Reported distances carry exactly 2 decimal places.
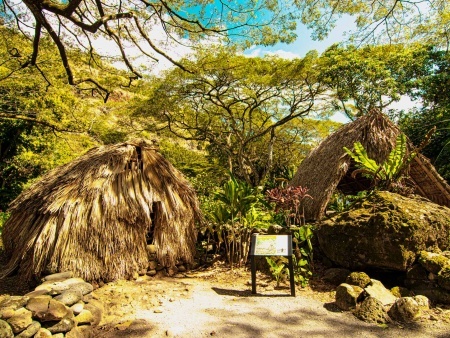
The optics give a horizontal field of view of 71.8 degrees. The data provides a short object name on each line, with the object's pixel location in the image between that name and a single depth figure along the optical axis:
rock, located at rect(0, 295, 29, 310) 3.18
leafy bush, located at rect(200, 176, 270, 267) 6.34
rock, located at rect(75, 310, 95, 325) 3.56
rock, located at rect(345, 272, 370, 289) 4.43
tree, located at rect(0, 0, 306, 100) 4.33
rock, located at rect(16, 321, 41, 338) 3.00
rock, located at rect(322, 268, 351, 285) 5.02
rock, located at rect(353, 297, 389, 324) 3.72
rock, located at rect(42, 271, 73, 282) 4.30
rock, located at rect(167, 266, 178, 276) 5.89
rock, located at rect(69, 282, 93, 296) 3.91
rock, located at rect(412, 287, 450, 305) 4.07
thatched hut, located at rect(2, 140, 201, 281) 4.73
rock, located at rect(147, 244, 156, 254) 5.66
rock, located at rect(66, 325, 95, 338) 3.27
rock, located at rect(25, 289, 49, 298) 3.56
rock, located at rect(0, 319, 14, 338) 2.85
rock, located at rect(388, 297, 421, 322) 3.68
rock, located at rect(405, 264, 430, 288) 4.37
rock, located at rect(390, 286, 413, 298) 4.37
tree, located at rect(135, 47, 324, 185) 13.99
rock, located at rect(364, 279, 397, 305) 4.07
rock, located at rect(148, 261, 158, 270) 5.64
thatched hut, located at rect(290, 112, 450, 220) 6.15
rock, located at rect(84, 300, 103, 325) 3.77
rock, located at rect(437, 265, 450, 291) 4.06
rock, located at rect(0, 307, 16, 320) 3.02
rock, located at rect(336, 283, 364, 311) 4.05
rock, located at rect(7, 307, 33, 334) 2.97
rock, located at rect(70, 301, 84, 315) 3.61
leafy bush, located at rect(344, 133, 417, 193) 5.77
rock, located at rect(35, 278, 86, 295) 3.75
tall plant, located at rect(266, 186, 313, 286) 5.28
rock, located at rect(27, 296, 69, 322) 3.21
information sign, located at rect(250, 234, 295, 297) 4.66
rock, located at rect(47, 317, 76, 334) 3.21
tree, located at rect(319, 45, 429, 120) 14.38
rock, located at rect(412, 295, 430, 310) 3.94
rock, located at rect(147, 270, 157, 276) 5.60
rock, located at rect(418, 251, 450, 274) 4.22
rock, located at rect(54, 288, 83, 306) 3.59
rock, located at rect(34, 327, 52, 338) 3.09
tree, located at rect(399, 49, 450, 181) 12.45
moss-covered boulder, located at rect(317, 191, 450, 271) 4.49
